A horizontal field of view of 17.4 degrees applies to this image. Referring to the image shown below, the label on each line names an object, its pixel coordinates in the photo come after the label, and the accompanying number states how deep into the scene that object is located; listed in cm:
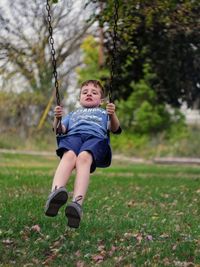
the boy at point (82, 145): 552
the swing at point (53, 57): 597
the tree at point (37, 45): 1902
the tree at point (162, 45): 1204
